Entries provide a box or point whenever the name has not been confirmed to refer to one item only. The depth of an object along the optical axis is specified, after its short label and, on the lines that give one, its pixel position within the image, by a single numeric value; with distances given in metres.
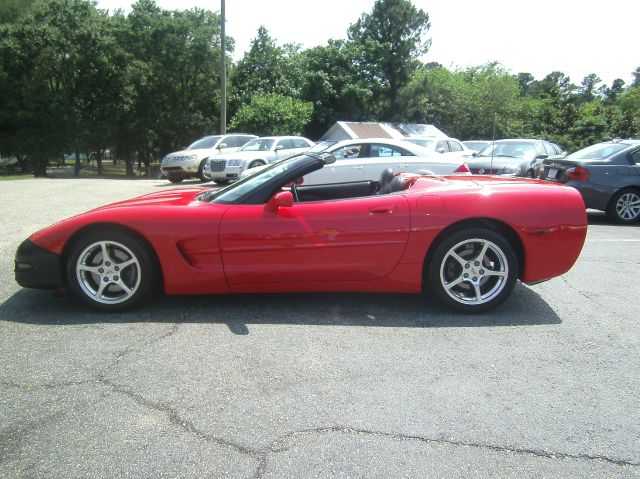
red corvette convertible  4.02
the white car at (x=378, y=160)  9.98
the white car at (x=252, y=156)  15.72
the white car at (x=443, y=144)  14.82
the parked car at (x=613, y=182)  9.12
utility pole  21.00
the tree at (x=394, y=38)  36.06
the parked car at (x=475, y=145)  23.00
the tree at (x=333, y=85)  33.22
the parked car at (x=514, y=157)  12.84
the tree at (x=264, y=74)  33.06
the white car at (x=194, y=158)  17.69
